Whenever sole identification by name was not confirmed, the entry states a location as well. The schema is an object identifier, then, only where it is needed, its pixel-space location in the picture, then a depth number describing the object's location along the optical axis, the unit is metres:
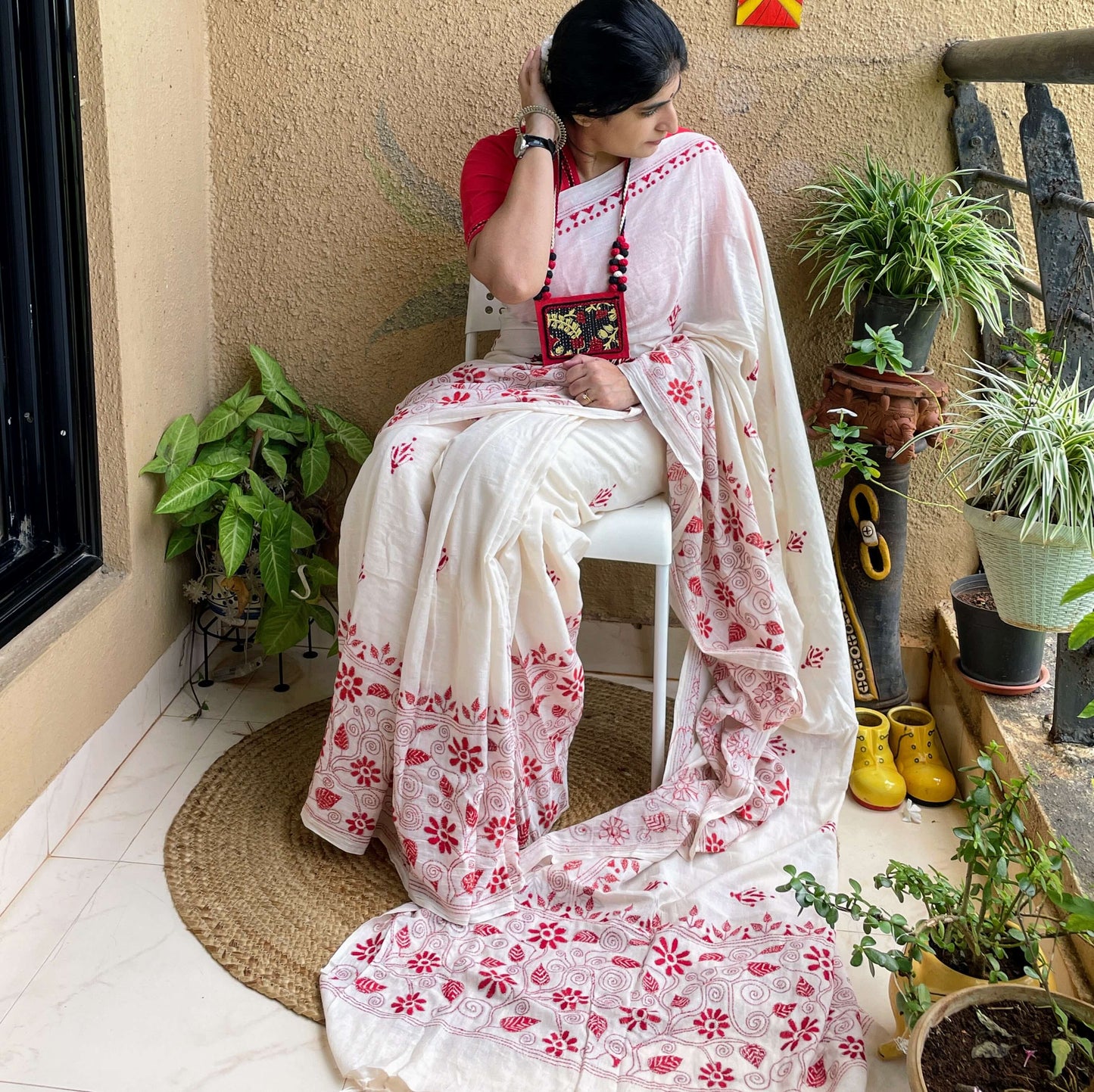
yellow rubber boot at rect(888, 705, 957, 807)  2.19
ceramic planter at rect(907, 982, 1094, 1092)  1.30
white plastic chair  1.97
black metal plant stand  2.51
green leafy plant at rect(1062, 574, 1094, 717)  1.07
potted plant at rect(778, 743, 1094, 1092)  1.41
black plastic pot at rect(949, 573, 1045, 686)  2.20
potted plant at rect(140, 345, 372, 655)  2.29
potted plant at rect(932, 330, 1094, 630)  1.84
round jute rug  1.76
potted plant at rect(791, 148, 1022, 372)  2.14
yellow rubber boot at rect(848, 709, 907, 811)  2.17
